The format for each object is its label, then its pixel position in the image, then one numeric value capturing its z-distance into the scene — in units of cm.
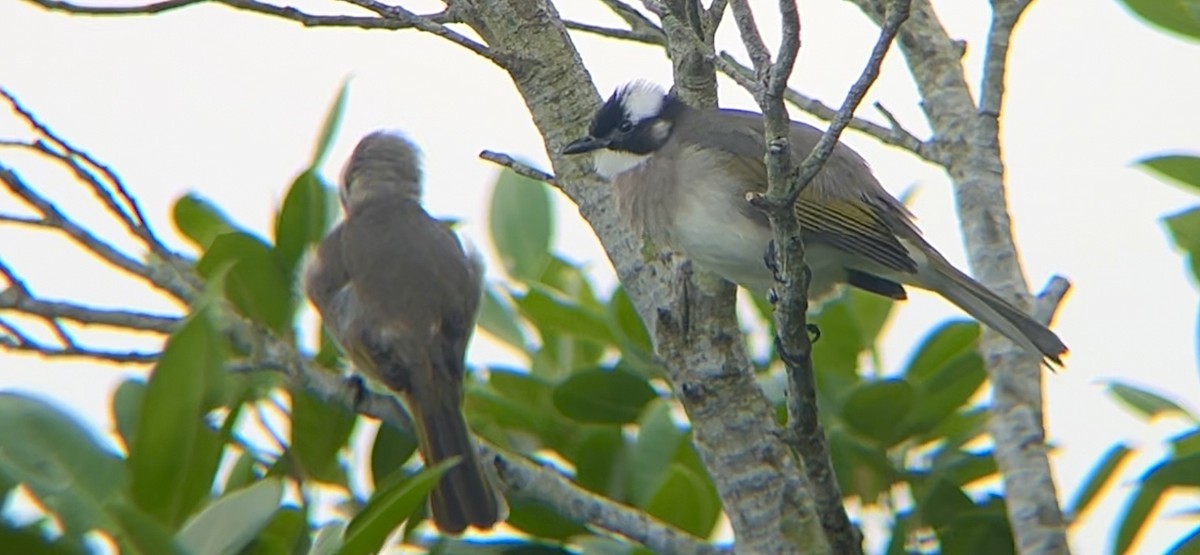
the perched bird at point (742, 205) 654
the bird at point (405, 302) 750
